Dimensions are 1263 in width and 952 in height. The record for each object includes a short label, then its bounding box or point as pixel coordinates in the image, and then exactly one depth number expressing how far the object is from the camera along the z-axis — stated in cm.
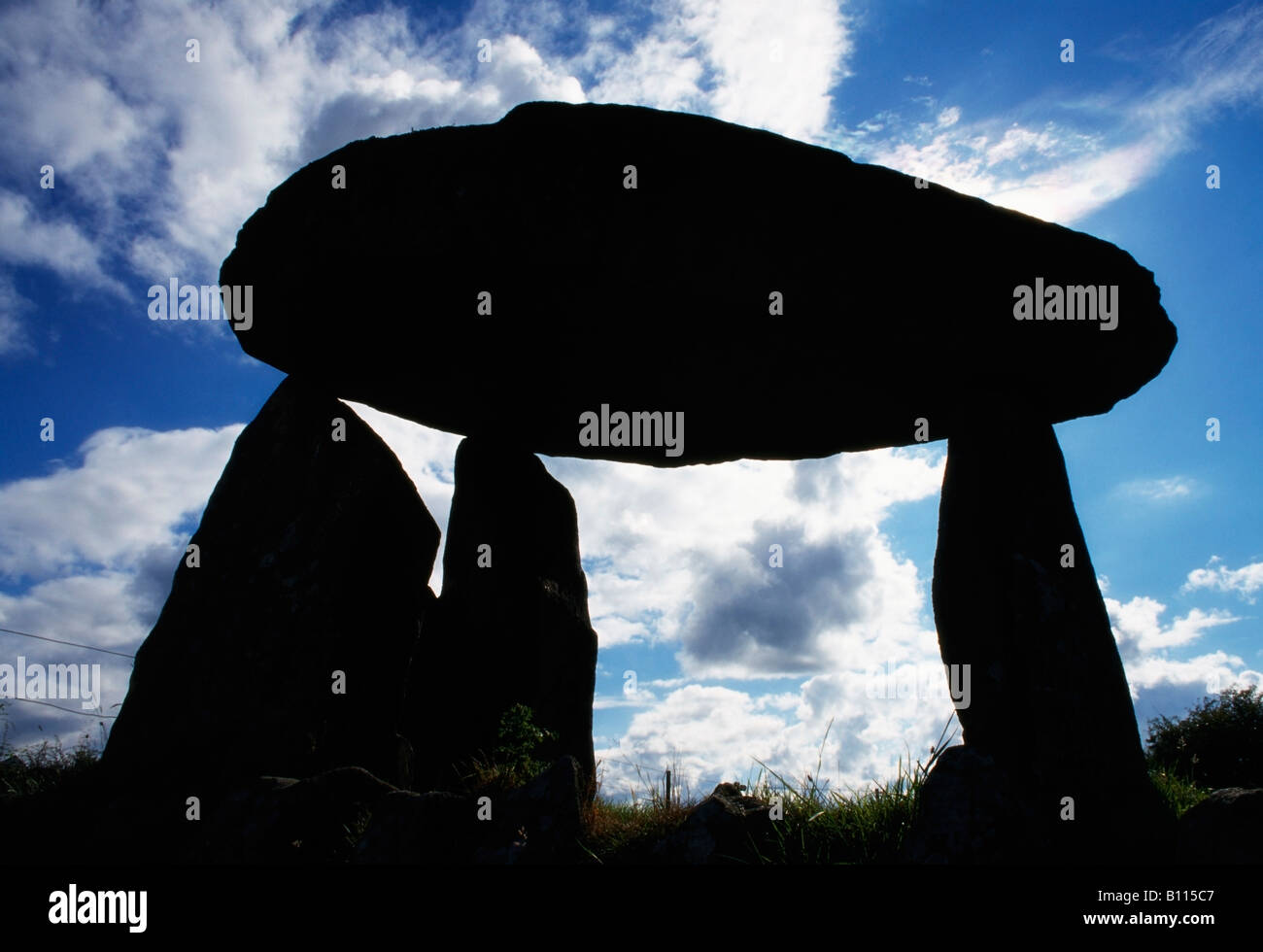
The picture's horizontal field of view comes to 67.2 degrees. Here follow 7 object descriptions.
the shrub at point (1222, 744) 1304
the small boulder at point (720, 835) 610
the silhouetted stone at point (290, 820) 681
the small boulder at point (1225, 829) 529
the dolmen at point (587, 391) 787
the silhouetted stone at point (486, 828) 629
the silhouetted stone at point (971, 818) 544
